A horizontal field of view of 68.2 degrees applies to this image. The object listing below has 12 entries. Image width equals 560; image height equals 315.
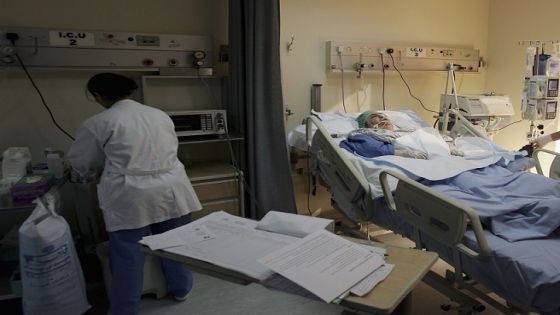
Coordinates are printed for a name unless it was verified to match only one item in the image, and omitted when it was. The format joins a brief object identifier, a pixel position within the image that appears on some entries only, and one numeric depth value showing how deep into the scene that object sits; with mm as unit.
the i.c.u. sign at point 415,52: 3572
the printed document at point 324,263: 864
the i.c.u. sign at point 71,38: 2568
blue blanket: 1621
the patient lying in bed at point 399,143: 2496
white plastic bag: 1890
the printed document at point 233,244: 976
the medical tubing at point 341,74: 3311
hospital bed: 1405
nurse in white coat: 1918
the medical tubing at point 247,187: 2858
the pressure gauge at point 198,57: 2895
